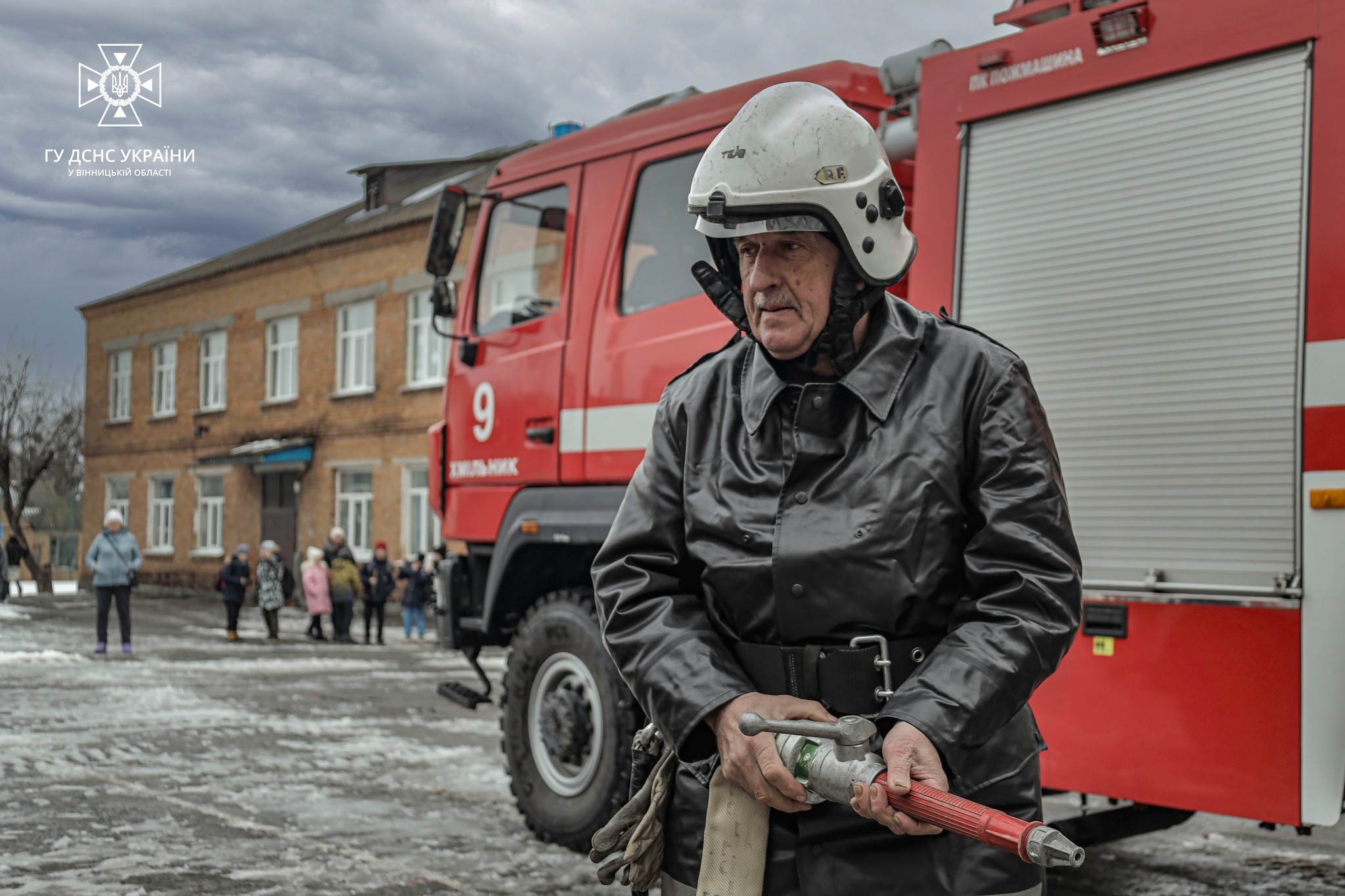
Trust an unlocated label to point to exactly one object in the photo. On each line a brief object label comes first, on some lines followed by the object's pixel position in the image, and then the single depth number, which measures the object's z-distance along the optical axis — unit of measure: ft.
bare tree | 127.13
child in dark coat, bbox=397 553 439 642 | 66.74
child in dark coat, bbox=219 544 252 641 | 63.62
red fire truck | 12.50
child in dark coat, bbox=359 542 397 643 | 66.54
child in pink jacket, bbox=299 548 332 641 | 64.34
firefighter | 6.41
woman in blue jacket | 51.44
